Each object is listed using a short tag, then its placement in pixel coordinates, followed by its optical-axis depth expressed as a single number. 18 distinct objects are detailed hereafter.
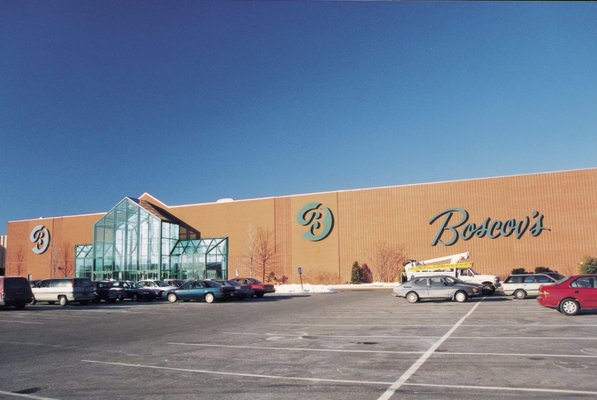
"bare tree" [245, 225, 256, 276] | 55.97
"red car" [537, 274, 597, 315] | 16.22
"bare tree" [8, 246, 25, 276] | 71.69
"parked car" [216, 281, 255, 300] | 30.20
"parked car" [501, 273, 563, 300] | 25.16
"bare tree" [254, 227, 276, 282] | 55.66
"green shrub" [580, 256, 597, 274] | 38.31
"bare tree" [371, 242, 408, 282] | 48.81
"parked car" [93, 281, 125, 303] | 32.17
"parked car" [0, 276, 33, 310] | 24.98
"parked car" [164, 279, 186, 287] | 34.92
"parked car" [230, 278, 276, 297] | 33.73
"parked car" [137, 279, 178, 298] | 33.62
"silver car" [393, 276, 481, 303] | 23.98
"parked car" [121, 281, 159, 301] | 33.69
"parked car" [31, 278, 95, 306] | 28.71
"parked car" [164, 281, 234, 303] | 28.91
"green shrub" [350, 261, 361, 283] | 49.09
